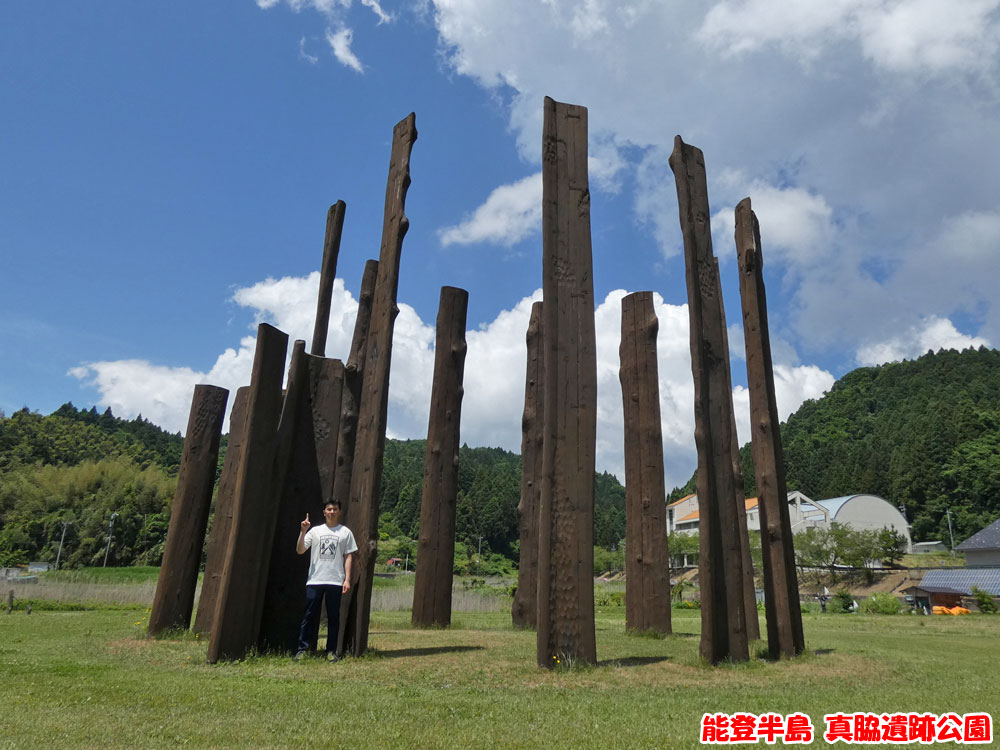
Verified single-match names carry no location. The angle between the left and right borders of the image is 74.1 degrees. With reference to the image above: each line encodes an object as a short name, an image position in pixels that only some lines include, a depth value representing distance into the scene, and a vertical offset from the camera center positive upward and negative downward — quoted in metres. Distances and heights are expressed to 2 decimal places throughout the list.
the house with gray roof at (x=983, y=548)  37.94 +2.87
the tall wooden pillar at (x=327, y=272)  11.70 +5.24
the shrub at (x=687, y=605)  19.84 -0.47
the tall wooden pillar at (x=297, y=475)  6.64 +0.98
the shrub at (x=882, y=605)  21.45 -0.30
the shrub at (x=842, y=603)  23.73 -0.31
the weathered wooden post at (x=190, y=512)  8.16 +0.71
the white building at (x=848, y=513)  61.84 +7.43
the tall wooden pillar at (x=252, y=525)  6.00 +0.42
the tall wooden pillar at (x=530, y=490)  10.48 +1.43
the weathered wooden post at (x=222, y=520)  8.12 +0.65
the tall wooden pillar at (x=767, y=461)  7.56 +1.54
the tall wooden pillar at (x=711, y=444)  6.56 +1.43
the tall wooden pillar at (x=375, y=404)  6.52 +1.74
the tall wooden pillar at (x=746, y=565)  8.53 +0.36
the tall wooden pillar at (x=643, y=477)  9.59 +1.57
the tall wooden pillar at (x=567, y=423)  6.10 +1.48
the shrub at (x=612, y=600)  20.61 -0.45
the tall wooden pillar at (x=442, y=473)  10.30 +1.65
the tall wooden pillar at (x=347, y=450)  6.45 +1.28
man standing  6.28 +0.06
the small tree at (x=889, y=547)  43.53 +3.12
